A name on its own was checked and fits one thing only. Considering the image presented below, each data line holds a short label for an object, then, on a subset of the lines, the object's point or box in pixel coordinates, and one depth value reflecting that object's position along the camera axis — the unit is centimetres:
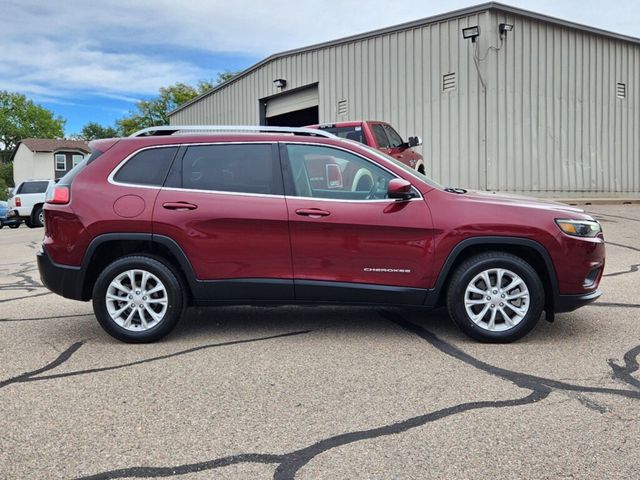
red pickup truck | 1055
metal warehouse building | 1617
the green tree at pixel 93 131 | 9288
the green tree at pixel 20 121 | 8725
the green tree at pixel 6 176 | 7881
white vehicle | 2200
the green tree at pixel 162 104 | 6644
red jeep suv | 466
